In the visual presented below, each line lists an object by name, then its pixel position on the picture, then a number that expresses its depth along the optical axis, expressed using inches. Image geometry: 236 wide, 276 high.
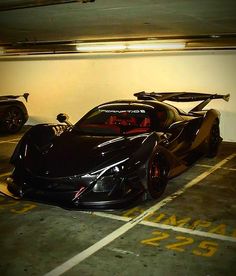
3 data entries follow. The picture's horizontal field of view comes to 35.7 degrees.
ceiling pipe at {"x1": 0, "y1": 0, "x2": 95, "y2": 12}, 167.5
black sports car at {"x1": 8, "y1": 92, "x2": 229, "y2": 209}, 166.2
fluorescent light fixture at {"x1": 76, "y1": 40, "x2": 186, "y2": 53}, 352.2
